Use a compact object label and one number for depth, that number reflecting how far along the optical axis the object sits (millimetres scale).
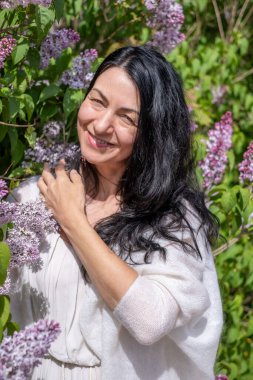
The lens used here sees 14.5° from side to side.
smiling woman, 1731
